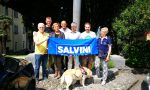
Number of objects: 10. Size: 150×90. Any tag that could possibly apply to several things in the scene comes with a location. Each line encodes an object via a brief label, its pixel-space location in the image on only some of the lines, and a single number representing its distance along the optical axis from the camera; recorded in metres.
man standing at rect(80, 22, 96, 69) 4.39
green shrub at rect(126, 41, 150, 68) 5.63
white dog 3.83
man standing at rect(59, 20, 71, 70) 4.31
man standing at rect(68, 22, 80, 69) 4.26
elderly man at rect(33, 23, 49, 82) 4.03
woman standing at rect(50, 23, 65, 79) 4.27
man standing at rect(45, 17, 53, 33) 4.19
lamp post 4.63
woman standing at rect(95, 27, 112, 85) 4.18
